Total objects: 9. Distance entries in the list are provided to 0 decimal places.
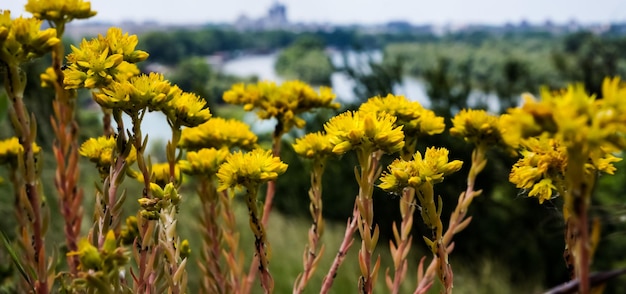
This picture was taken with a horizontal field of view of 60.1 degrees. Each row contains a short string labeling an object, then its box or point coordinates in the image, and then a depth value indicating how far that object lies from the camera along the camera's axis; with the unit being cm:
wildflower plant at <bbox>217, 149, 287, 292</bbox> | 46
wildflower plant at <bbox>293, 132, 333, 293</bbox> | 58
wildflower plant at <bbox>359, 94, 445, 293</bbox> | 55
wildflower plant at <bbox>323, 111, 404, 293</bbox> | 45
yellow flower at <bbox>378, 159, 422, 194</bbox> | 43
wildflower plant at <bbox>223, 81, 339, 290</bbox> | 69
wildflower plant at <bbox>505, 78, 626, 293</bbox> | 22
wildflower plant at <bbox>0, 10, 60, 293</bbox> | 43
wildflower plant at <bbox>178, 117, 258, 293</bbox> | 61
